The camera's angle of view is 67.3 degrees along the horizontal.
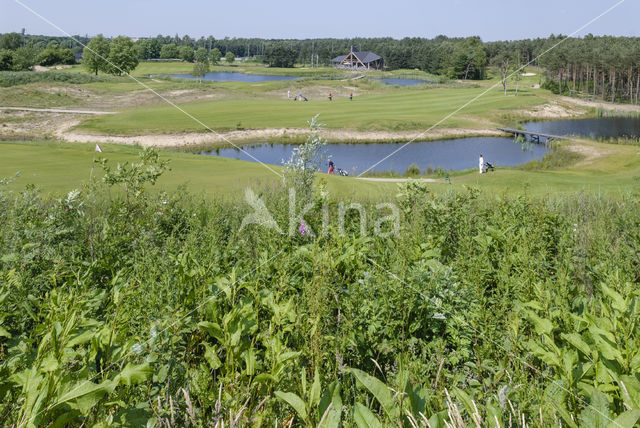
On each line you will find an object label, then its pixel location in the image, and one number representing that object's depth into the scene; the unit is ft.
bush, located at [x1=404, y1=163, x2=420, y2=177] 92.00
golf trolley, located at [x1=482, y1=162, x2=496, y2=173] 85.56
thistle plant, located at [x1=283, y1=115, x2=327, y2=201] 27.96
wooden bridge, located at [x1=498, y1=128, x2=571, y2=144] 134.78
